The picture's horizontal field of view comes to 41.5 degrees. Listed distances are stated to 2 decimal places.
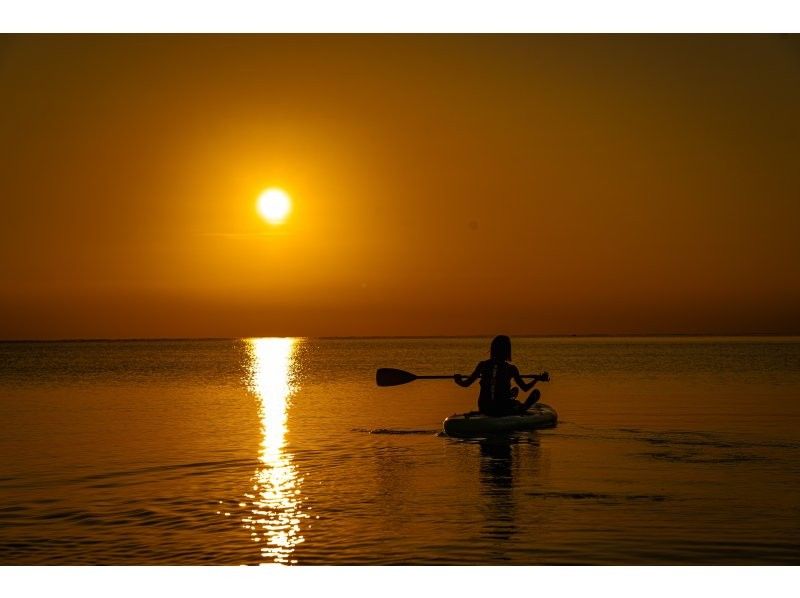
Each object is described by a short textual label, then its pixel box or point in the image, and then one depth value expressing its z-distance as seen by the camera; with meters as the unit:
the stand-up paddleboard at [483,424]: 21.44
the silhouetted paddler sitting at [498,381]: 20.23
